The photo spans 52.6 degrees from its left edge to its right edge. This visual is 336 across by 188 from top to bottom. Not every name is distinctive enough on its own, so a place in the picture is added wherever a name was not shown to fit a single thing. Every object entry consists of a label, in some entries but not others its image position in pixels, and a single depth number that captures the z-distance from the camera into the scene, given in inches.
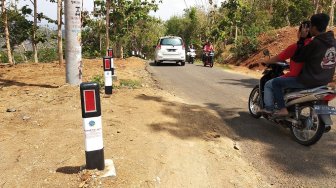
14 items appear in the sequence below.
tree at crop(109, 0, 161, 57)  1063.4
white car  748.0
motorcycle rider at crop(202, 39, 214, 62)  831.0
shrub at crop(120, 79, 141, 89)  371.3
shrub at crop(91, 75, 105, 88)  362.6
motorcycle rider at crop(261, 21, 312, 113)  211.9
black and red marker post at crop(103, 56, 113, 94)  311.7
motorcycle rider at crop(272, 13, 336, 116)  195.9
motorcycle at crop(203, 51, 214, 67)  789.9
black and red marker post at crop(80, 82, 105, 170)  142.0
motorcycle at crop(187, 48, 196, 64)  952.0
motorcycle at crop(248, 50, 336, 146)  193.8
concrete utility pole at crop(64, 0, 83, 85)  328.5
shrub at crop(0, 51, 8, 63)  1149.9
